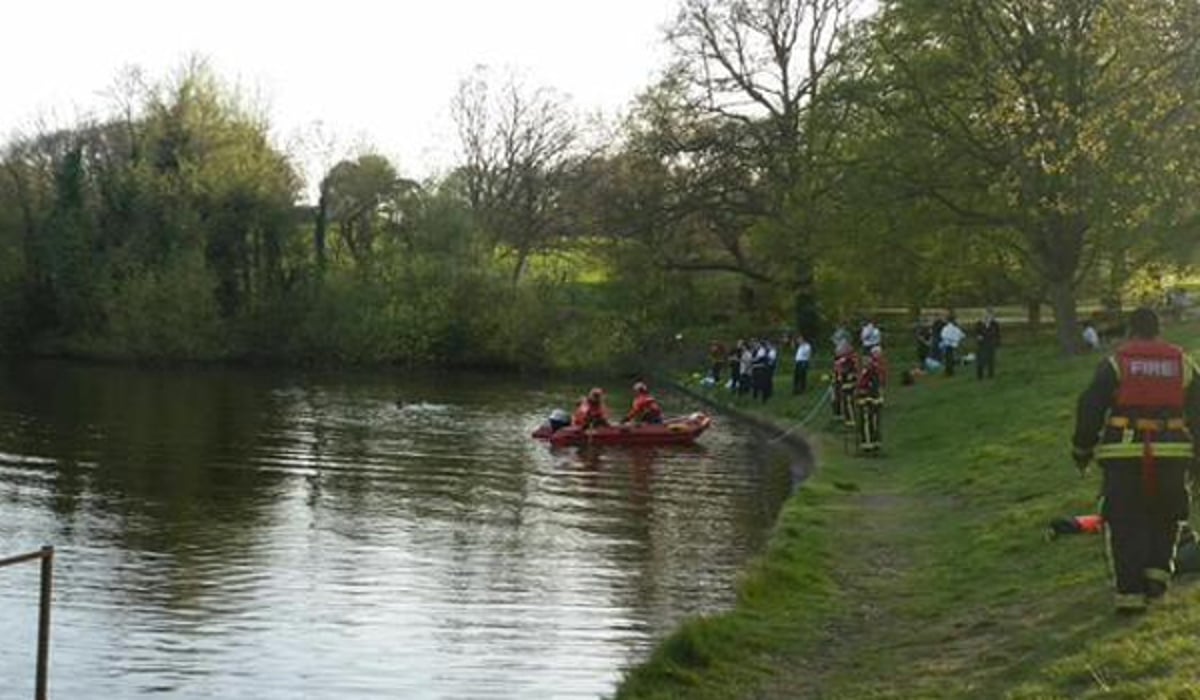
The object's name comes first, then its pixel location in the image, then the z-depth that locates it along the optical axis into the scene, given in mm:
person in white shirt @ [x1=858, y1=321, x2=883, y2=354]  36000
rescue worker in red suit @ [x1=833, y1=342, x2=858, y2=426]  29500
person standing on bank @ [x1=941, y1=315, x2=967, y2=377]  36938
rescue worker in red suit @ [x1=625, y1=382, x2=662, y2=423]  32812
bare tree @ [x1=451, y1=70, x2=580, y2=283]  74625
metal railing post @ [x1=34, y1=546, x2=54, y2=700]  7496
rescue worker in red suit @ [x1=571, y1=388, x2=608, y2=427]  32406
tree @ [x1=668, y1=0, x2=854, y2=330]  52688
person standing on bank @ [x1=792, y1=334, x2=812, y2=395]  39312
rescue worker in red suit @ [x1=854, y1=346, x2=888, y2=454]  26172
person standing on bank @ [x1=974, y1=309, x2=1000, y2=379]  33906
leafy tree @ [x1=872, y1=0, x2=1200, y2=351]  31562
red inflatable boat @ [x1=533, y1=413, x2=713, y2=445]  32031
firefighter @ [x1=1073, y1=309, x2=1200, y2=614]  9562
